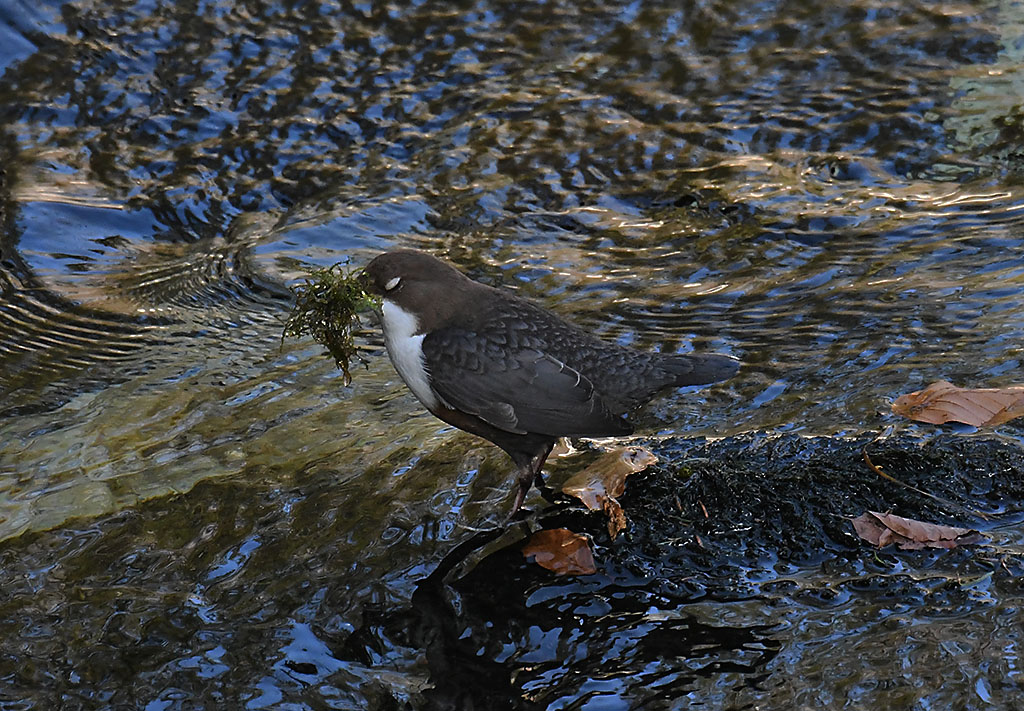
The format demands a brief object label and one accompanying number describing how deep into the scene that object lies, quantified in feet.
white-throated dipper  21.44
